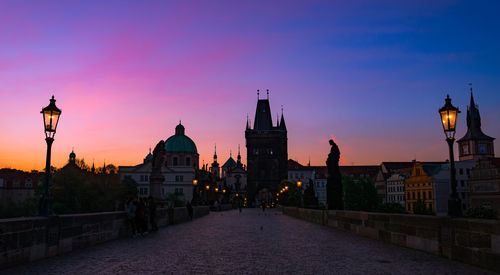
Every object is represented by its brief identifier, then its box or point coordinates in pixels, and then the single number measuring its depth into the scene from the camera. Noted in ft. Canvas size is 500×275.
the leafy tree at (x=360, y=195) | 296.92
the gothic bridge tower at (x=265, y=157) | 429.38
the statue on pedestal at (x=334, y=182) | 87.15
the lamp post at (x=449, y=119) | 40.34
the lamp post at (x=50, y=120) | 41.83
